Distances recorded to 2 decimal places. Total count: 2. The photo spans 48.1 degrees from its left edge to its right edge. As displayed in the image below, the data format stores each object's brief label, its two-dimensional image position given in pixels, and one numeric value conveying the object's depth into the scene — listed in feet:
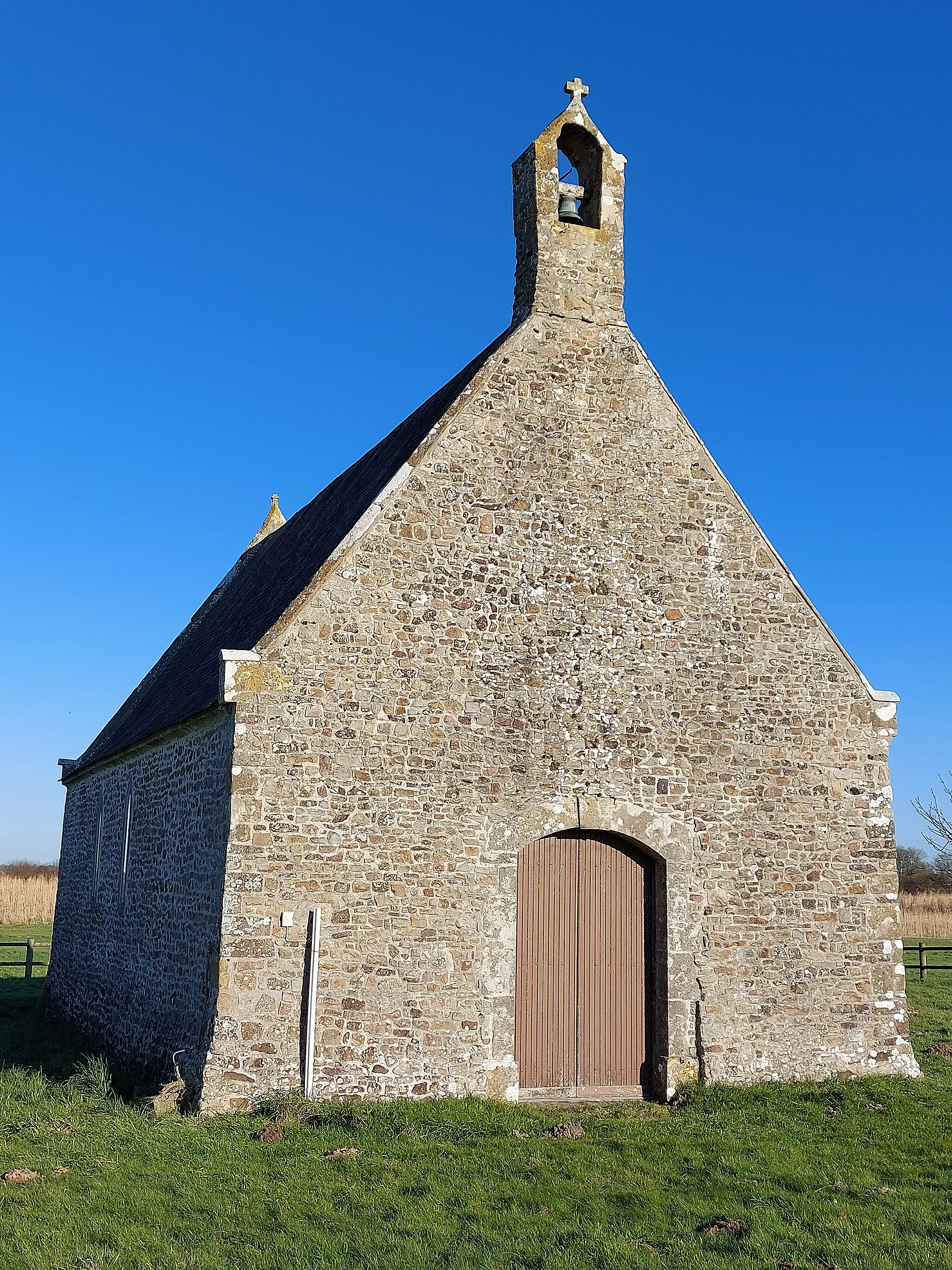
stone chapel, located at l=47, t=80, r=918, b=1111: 34.35
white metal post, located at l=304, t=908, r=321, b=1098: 32.73
